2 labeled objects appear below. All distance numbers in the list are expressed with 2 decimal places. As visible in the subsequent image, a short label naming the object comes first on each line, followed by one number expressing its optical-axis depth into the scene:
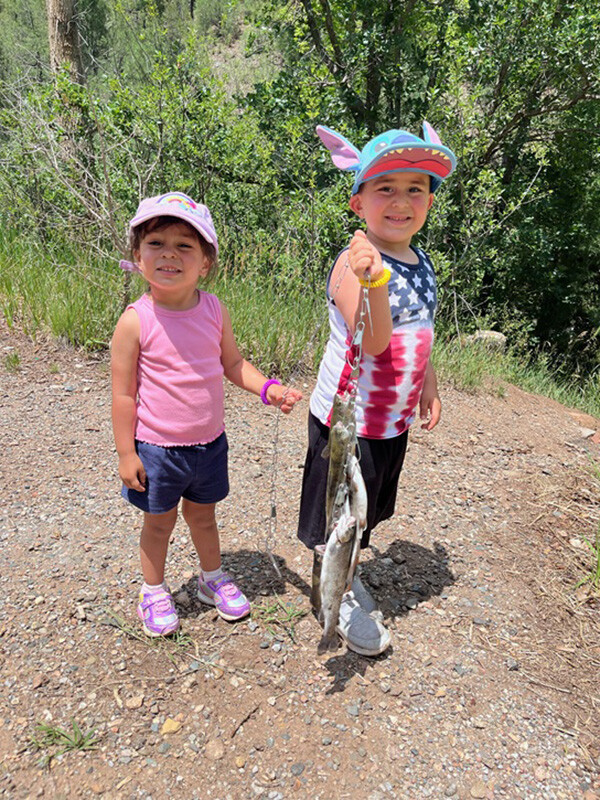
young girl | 1.90
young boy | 1.81
